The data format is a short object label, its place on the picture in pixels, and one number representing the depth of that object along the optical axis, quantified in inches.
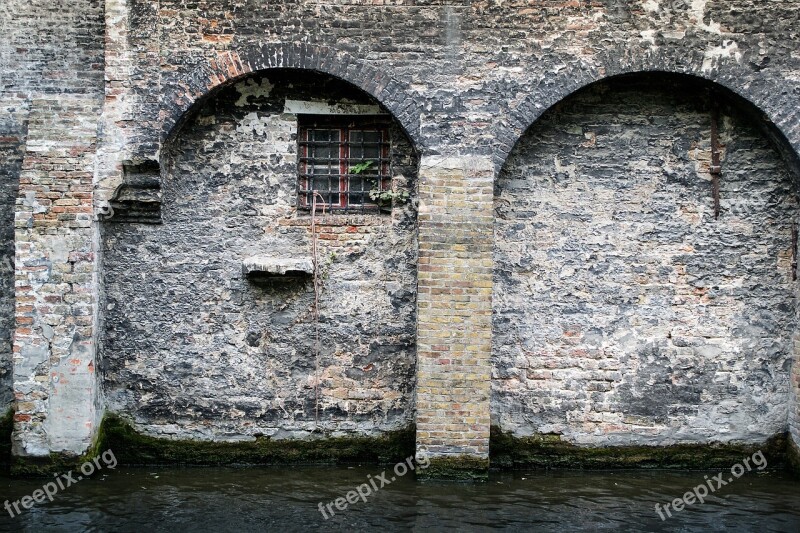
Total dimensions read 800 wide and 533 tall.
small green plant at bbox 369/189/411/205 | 277.1
